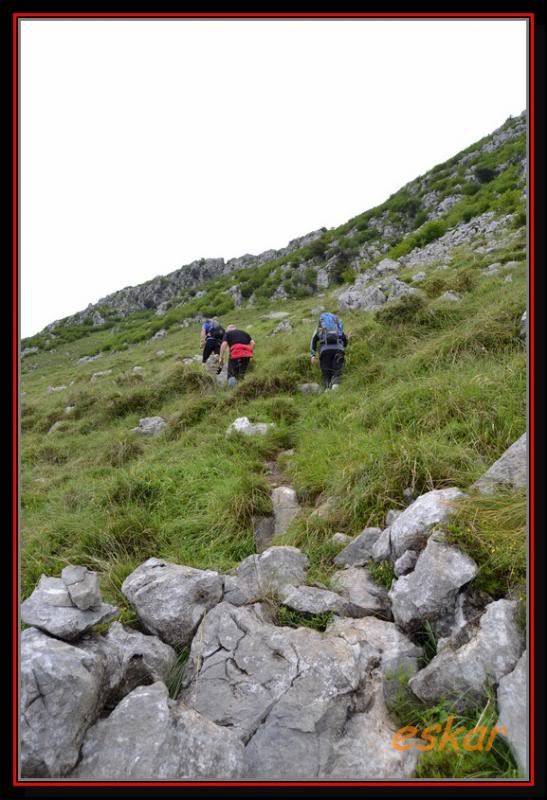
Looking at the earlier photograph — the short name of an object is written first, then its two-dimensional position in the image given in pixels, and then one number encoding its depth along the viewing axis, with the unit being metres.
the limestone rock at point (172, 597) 3.66
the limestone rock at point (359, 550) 4.28
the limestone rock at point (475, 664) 2.69
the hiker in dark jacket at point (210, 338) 14.51
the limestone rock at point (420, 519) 3.75
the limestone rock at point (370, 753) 2.61
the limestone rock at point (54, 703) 2.57
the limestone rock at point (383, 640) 3.11
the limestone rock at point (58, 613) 3.15
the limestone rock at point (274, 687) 2.76
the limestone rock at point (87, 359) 29.68
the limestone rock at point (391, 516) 4.51
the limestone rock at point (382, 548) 4.00
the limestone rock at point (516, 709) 2.39
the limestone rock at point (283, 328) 18.27
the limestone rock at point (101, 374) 20.66
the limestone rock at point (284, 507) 5.57
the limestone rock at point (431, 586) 3.23
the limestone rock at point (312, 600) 3.70
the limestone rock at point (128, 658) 3.15
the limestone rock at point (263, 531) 5.36
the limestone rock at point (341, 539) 4.58
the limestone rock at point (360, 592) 3.64
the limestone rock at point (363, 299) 15.58
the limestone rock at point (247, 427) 8.30
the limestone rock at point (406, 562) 3.62
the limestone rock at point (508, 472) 4.03
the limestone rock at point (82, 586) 3.36
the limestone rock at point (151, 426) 10.56
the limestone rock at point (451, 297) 11.21
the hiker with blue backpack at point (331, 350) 10.02
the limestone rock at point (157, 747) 2.61
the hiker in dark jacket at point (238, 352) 12.21
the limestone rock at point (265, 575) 4.00
